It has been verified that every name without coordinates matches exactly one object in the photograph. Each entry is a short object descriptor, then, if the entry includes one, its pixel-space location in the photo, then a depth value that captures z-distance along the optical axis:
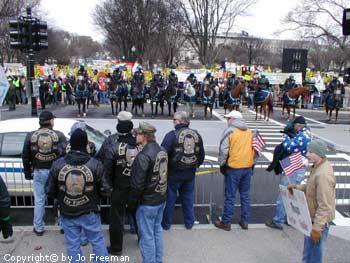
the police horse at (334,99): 18.66
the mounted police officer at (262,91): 18.56
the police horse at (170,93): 18.88
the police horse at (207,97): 19.48
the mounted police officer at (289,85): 19.88
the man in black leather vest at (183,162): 5.47
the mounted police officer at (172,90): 18.92
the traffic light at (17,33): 13.90
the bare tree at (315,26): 41.59
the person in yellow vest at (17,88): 23.27
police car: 6.47
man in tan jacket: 3.79
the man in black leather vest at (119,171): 4.76
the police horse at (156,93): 18.81
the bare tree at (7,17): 36.47
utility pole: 13.93
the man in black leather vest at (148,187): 4.27
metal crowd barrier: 6.49
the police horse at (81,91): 18.19
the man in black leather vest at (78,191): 4.06
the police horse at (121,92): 19.05
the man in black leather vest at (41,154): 5.30
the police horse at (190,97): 18.80
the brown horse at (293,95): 18.78
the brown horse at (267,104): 18.70
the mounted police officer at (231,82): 21.23
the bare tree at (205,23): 36.78
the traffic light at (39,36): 14.16
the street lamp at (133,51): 43.36
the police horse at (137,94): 18.72
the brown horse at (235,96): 18.72
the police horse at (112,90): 19.03
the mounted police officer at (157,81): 18.91
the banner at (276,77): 25.38
